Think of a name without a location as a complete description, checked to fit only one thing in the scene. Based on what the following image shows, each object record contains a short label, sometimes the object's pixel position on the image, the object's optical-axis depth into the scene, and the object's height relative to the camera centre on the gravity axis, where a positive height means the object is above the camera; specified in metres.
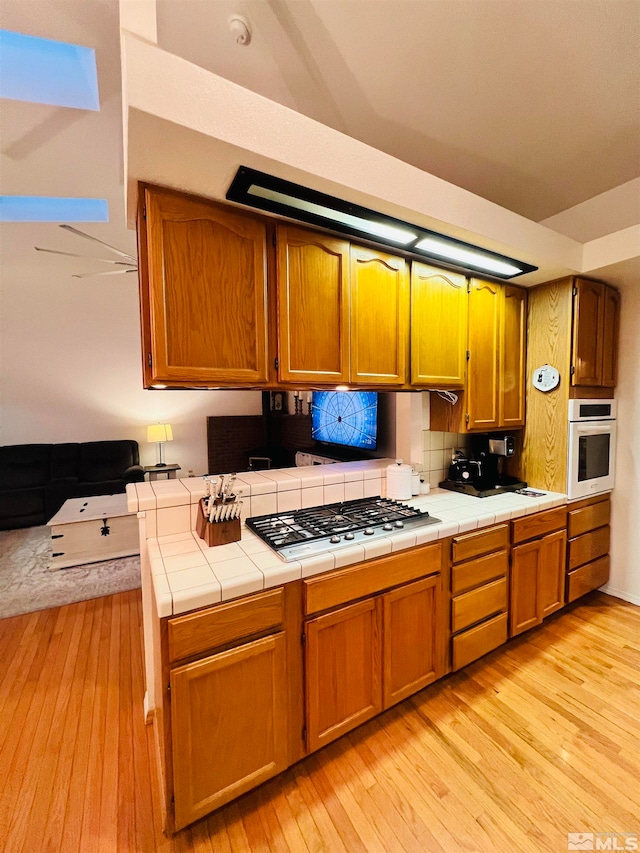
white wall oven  2.27 -0.26
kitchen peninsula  1.11 -0.85
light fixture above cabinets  1.28 +0.83
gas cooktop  1.42 -0.54
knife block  1.44 -0.51
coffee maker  2.31 -0.43
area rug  2.66 -1.43
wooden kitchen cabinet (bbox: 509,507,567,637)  2.03 -0.98
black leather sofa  4.10 -0.79
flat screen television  2.59 -0.05
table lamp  4.86 -0.29
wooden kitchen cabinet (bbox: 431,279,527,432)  2.20 +0.30
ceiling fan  2.54 +1.41
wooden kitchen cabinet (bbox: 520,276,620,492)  2.25 +0.38
